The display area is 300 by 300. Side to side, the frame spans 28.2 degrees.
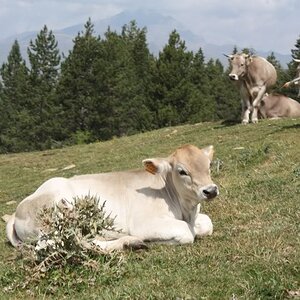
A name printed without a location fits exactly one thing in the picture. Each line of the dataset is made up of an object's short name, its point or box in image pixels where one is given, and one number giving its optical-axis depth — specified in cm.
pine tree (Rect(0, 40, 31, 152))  7138
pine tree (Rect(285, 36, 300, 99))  6174
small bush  627
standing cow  2253
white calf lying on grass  763
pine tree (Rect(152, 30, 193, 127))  5762
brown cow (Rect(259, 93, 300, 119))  2466
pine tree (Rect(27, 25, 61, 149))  6900
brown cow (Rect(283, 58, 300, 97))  2141
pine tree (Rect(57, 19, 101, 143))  6481
